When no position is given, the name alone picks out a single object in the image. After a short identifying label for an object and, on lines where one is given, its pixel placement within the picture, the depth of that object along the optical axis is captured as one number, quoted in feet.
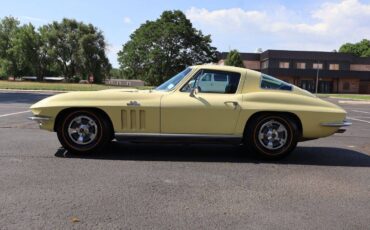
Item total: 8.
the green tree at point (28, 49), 235.40
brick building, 249.96
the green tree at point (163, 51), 223.92
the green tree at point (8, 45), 248.32
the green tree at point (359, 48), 398.21
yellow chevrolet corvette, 20.92
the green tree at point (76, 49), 225.15
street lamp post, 230.40
